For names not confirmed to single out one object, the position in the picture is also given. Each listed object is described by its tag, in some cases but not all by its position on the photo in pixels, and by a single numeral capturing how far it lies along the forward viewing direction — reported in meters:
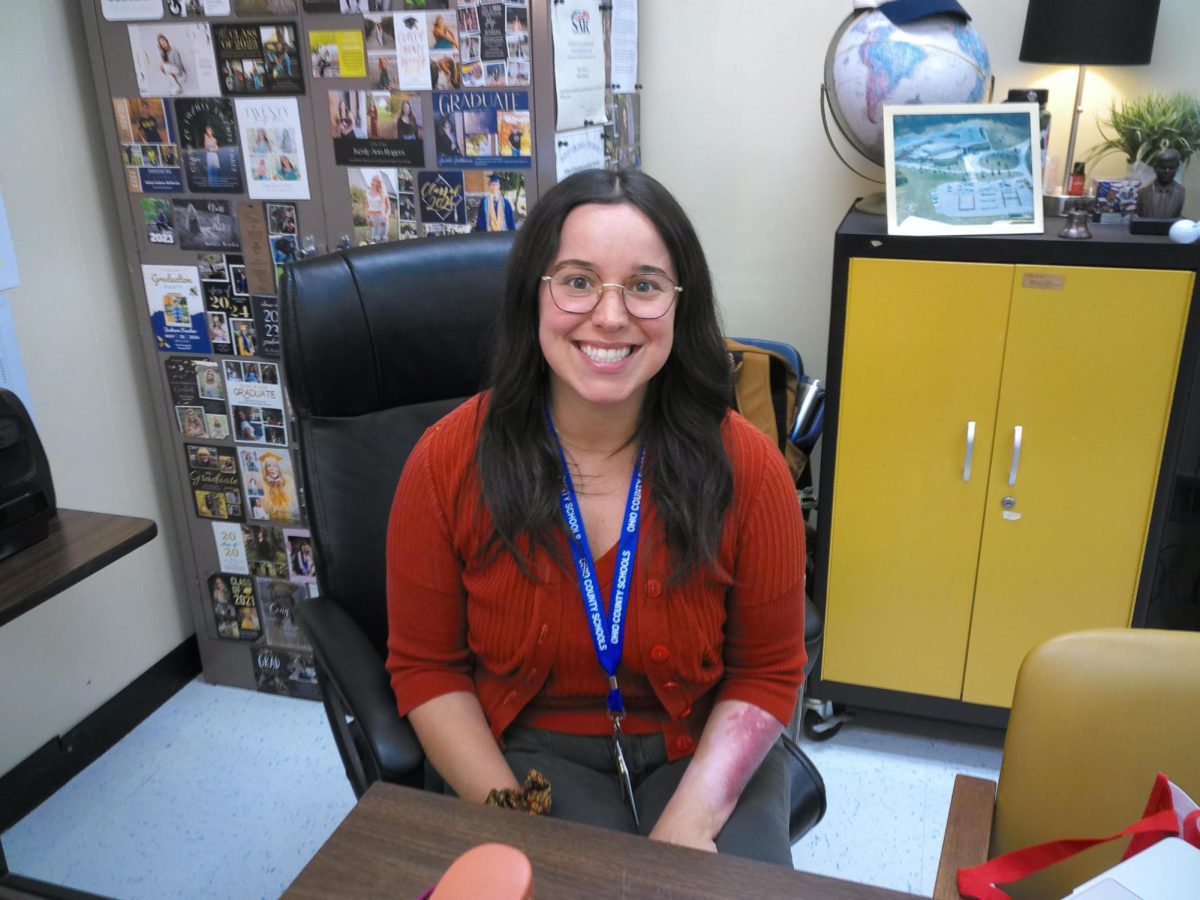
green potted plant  1.94
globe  1.92
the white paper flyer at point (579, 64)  1.88
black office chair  1.36
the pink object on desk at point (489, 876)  0.60
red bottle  2.07
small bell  1.82
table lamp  1.86
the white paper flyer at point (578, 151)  1.93
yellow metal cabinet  1.85
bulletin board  1.91
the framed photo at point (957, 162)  1.89
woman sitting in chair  1.17
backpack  2.18
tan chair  0.95
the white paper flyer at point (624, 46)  2.19
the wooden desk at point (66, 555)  1.34
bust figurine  1.88
